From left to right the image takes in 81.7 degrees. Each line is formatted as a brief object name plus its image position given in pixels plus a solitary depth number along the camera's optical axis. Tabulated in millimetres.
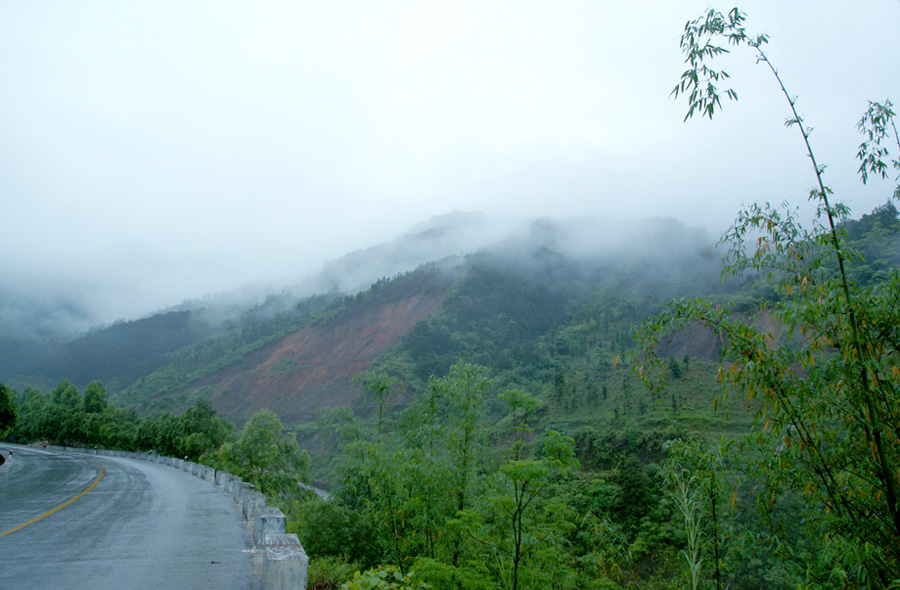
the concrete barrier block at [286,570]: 4422
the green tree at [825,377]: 4547
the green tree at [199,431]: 40125
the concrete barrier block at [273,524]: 5637
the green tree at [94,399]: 71062
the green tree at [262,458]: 29281
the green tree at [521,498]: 7051
